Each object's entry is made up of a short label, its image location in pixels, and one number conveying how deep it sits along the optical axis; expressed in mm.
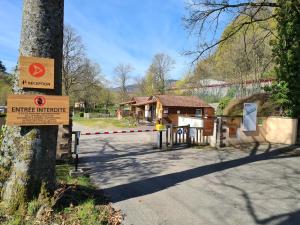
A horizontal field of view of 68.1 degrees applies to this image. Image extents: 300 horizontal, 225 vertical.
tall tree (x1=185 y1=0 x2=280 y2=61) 10603
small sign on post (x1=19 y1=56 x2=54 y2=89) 3631
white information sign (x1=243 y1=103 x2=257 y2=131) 10748
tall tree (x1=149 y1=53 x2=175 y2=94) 50520
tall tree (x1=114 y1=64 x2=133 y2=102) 57802
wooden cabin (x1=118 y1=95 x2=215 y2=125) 26315
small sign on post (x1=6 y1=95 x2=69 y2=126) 3583
